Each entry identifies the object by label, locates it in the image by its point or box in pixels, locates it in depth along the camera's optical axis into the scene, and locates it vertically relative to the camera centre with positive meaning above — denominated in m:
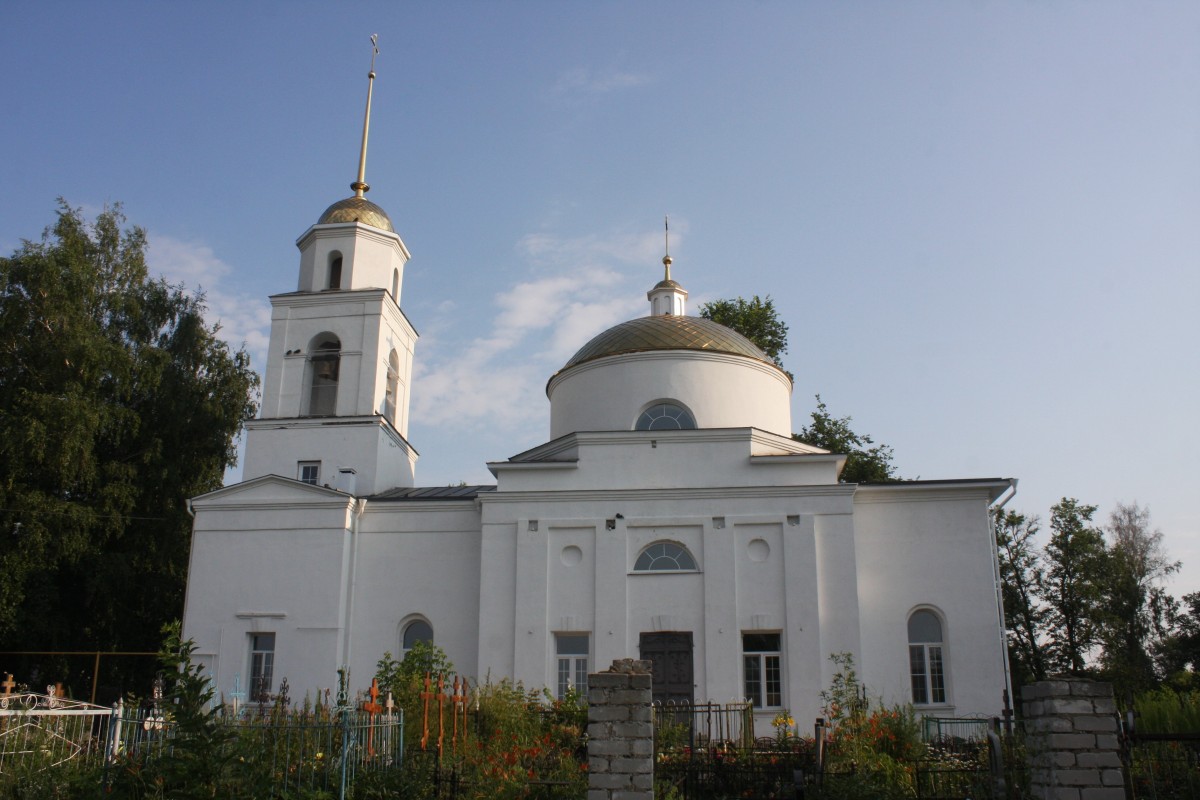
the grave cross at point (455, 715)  11.91 -0.27
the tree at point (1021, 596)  31.56 +3.09
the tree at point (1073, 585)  30.39 +3.31
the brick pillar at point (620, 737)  8.73 -0.36
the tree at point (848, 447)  27.78 +6.85
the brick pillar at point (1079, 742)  7.89 -0.34
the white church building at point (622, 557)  17.70 +2.46
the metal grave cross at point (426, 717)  11.58 -0.28
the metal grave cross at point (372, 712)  10.71 -0.21
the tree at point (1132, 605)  30.34 +2.88
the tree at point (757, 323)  30.62 +11.08
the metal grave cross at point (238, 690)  18.07 +0.03
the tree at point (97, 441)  21.98 +5.77
